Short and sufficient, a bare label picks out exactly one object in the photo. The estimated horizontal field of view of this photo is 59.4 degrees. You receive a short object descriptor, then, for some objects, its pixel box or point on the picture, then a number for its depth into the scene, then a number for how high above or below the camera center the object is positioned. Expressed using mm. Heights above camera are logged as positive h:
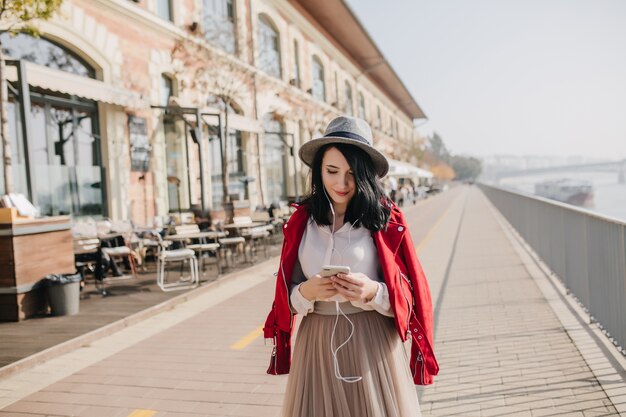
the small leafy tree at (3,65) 7453 +1901
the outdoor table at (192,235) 9516 -686
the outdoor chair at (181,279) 8891 -1325
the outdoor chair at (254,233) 12297 -918
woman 2205 -450
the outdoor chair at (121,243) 9680 -848
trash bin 7047 -1168
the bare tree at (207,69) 15820 +3884
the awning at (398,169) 28906 +869
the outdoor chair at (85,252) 9242 -874
